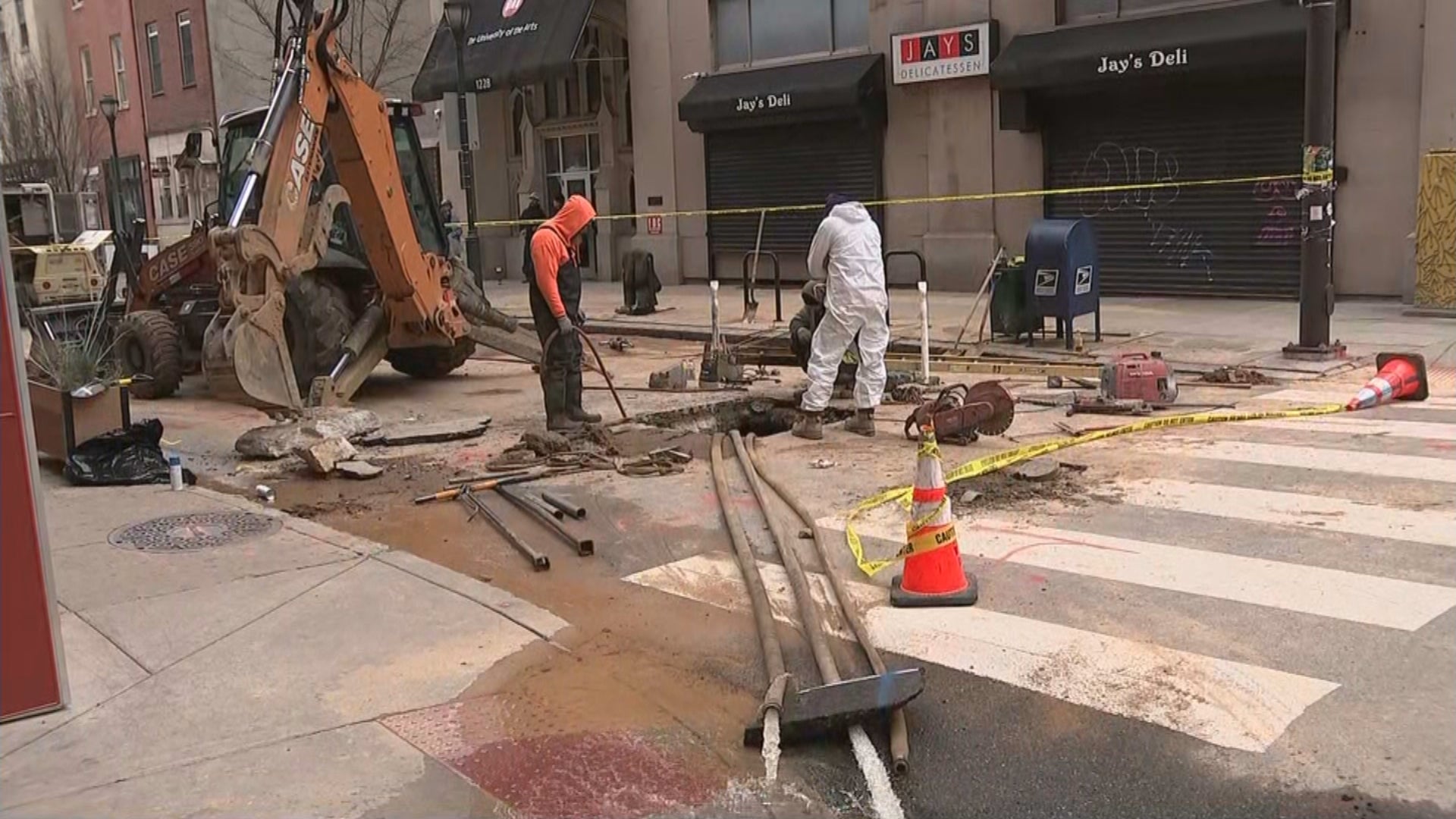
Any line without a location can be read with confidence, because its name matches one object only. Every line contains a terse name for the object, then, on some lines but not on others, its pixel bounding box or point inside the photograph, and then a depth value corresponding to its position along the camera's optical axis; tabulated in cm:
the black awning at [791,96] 2172
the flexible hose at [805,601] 488
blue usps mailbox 1341
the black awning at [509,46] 2483
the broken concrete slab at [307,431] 992
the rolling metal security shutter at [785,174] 2278
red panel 458
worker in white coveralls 970
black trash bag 894
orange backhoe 1034
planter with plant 920
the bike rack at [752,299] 1731
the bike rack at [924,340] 1176
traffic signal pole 1175
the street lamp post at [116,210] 1570
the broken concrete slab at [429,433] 1029
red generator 1028
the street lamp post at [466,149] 2145
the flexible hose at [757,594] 503
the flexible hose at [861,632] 419
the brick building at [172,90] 3794
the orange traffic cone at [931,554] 563
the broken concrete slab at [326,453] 915
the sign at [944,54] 2020
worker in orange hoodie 1007
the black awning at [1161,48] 1662
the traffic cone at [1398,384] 1004
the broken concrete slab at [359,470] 910
